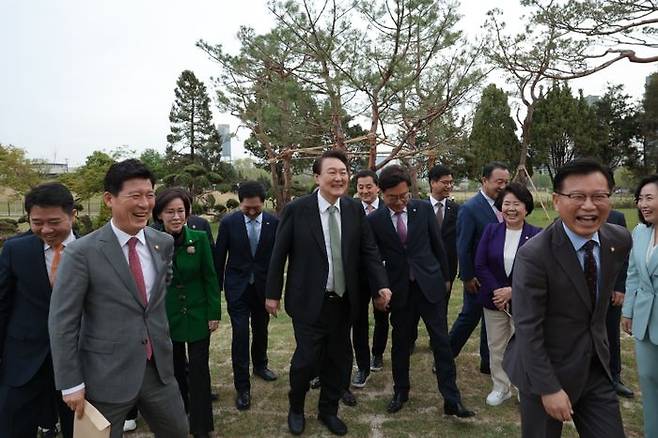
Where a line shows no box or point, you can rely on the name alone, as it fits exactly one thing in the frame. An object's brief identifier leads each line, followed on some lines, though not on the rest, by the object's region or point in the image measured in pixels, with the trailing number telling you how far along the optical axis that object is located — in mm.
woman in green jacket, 3111
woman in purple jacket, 3439
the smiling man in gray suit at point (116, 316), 1980
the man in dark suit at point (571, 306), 1911
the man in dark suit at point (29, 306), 2389
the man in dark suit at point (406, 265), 3523
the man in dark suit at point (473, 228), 3863
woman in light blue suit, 2623
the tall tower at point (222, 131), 33184
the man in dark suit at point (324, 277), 3176
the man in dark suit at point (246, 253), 3980
